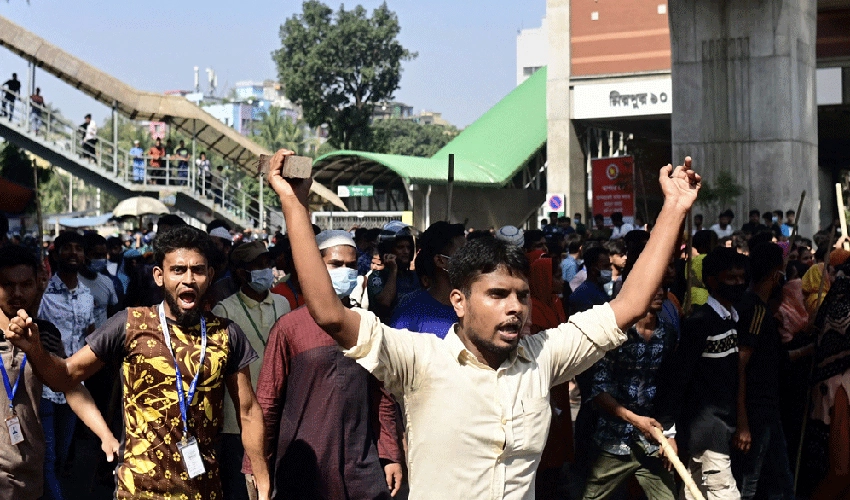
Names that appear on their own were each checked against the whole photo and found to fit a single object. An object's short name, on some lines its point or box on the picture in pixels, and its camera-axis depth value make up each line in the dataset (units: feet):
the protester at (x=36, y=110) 97.30
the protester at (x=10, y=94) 98.53
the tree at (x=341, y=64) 195.62
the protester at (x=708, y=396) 21.17
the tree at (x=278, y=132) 260.01
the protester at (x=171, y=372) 15.25
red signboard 95.35
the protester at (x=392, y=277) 26.68
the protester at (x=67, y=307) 25.23
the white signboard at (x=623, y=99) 124.16
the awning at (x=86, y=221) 164.54
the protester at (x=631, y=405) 20.04
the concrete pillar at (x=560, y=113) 129.39
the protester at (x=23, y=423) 17.62
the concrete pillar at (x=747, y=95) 79.25
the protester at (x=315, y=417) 17.38
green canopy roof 130.11
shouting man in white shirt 11.97
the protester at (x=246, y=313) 22.13
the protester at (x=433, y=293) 18.95
